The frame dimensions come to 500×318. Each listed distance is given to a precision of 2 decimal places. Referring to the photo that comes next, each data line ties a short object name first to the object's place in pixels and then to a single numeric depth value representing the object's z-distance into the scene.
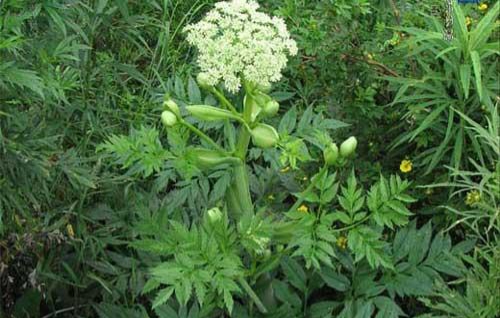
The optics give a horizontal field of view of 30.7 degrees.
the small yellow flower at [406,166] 3.13
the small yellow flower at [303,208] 3.26
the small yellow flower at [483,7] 3.49
